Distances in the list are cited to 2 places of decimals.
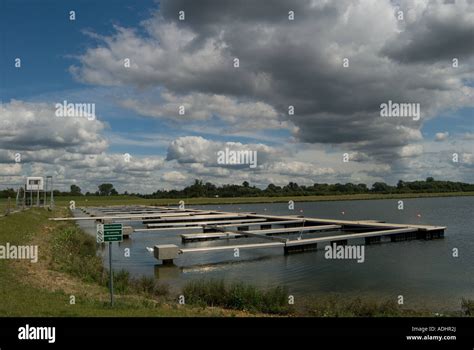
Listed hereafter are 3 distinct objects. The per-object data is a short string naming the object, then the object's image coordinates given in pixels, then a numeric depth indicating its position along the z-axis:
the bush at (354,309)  10.54
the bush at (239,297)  11.41
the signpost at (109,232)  8.91
